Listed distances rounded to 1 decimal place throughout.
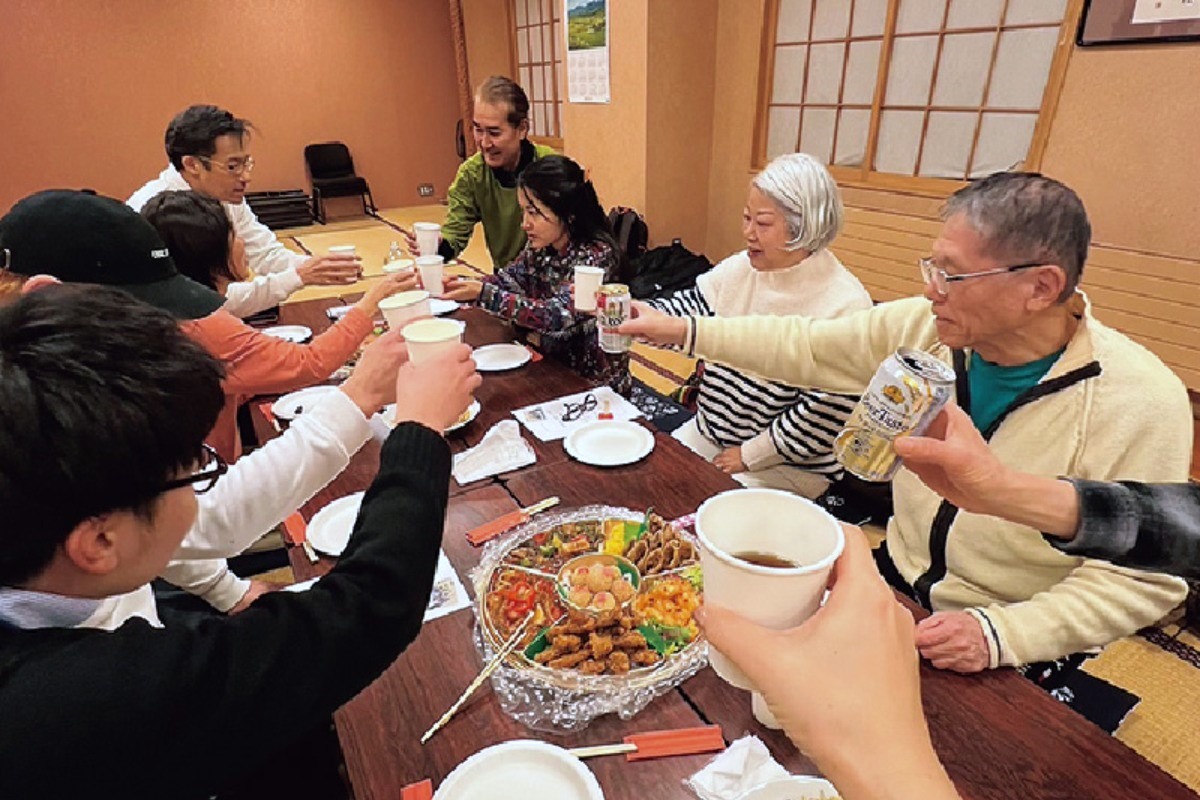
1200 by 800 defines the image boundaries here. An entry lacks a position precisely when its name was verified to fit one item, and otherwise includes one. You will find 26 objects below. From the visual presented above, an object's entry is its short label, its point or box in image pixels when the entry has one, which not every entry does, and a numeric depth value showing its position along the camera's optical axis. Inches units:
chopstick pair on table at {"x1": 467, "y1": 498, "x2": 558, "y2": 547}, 49.8
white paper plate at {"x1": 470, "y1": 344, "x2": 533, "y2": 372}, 80.9
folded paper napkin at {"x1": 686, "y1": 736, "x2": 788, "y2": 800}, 30.7
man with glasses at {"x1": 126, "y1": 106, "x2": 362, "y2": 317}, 99.2
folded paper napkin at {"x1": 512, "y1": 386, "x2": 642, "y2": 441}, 65.7
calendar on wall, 211.0
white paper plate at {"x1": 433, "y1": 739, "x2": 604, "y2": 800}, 30.9
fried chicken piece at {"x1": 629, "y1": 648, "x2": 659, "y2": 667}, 38.2
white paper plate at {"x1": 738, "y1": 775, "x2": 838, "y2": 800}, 29.3
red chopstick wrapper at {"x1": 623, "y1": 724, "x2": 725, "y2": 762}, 33.1
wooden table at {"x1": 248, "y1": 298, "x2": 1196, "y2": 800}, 31.1
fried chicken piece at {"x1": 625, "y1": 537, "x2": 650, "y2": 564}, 45.6
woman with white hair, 73.4
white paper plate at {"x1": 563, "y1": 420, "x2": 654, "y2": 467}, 59.5
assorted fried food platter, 38.5
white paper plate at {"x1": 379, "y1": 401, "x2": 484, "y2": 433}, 66.6
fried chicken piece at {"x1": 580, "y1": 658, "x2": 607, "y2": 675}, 37.4
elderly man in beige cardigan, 42.0
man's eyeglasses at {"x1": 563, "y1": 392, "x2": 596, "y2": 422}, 68.2
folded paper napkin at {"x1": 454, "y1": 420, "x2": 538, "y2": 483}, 58.7
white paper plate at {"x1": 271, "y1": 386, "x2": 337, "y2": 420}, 70.5
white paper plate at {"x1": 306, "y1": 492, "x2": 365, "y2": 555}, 48.8
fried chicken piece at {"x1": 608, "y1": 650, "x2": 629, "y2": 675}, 37.4
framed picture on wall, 113.0
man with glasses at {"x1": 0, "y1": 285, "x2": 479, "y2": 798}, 22.3
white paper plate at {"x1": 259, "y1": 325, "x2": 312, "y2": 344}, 91.7
